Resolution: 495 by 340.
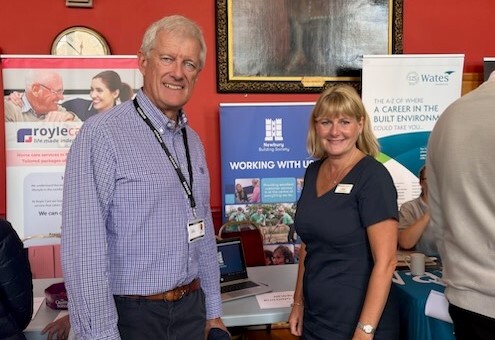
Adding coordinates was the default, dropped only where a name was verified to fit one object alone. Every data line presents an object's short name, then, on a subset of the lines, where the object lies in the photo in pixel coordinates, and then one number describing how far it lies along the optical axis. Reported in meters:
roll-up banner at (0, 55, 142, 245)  3.42
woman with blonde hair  1.54
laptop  2.12
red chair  3.03
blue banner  3.72
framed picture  3.89
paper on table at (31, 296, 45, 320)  1.95
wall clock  3.65
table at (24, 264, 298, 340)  1.79
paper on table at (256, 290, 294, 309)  1.97
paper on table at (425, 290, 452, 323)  1.71
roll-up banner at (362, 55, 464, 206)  3.69
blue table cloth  1.74
